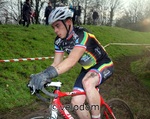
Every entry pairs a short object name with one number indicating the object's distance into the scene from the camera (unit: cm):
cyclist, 329
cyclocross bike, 300
